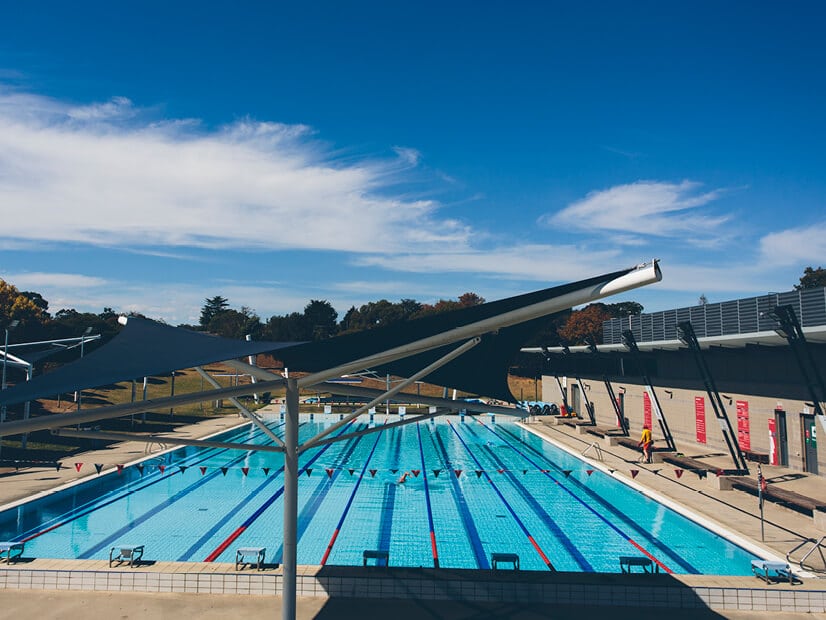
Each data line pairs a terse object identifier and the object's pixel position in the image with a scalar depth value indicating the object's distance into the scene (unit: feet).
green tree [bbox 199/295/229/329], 314.96
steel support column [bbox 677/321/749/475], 57.58
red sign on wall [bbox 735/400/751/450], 69.05
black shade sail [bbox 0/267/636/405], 17.51
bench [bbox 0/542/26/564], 31.76
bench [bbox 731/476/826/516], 44.62
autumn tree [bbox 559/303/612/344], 214.90
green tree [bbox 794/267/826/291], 196.13
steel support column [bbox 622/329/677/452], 75.36
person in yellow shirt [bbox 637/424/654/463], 66.95
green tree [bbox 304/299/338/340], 270.67
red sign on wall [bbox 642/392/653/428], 90.07
